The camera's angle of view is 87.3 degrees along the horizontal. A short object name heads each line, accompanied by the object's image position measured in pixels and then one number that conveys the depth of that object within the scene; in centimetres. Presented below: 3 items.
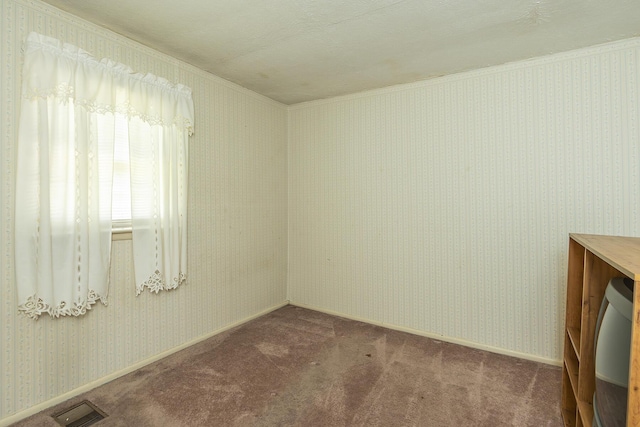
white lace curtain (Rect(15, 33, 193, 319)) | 177
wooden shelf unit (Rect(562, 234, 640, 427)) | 91
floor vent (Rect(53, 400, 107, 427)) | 175
